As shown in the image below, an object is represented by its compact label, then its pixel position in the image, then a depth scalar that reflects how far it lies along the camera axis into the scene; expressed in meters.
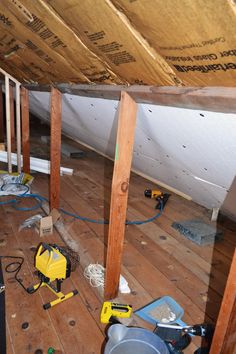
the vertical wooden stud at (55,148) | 2.37
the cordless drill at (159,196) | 3.19
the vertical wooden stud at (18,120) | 3.30
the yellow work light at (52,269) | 1.68
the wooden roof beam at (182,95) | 0.90
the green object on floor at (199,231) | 2.52
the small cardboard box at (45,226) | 2.36
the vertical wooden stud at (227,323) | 1.00
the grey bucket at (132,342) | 1.23
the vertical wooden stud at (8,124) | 3.24
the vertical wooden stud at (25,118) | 3.35
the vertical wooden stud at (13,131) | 4.79
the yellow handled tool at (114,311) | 1.57
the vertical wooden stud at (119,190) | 1.40
